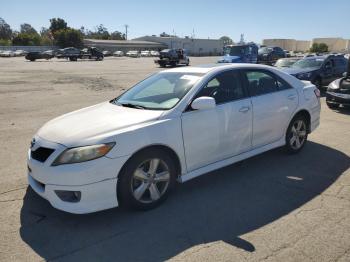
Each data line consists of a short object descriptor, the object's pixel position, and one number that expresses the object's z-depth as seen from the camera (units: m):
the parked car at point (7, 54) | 66.39
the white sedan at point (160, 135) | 3.60
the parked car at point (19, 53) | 69.84
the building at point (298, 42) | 117.27
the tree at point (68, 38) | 86.75
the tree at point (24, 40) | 92.31
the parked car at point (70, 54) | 53.19
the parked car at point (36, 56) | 50.25
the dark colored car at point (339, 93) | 10.10
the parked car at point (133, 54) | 77.84
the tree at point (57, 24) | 100.56
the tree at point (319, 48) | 81.25
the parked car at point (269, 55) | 34.44
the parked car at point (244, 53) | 27.14
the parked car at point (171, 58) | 36.00
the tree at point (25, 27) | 149.12
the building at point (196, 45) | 110.75
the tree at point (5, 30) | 121.78
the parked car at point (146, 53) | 81.19
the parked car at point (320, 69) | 14.04
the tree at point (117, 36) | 144.50
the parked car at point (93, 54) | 55.62
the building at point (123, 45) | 99.59
